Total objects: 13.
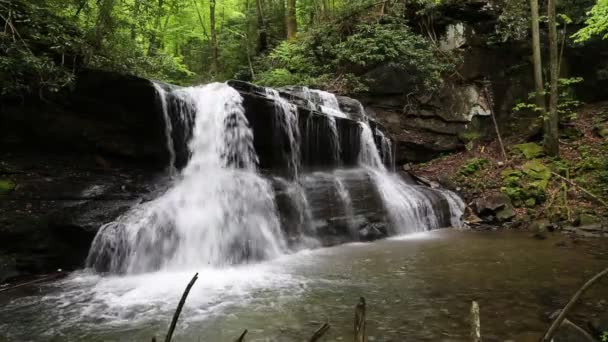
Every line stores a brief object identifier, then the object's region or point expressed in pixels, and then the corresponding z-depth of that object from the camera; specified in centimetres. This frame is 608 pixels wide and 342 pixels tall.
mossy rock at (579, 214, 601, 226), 970
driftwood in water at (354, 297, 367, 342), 187
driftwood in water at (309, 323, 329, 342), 178
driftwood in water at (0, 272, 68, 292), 649
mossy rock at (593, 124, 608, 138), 1319
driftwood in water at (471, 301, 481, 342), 193
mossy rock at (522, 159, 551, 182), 1199
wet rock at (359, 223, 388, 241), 1002
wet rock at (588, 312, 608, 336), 406
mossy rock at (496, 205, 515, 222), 1095
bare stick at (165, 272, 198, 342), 181
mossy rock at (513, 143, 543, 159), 1334
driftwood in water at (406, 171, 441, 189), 1305
